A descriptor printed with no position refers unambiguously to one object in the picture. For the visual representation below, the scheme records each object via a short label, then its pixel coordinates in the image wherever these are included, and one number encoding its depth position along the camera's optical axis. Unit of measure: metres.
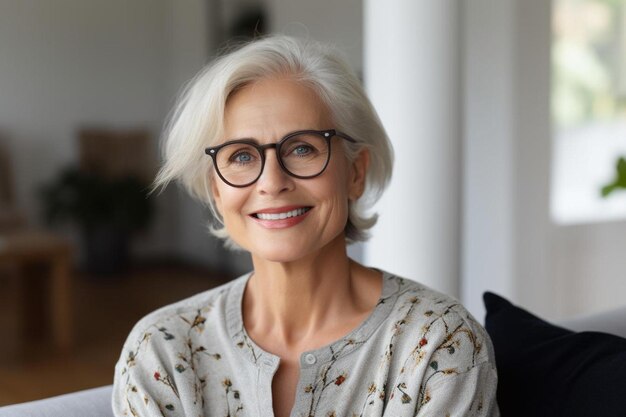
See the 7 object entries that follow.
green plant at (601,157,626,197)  2.69
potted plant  3.40
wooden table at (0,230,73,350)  3.34
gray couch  1.57
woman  1.51
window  4.34
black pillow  1.49
